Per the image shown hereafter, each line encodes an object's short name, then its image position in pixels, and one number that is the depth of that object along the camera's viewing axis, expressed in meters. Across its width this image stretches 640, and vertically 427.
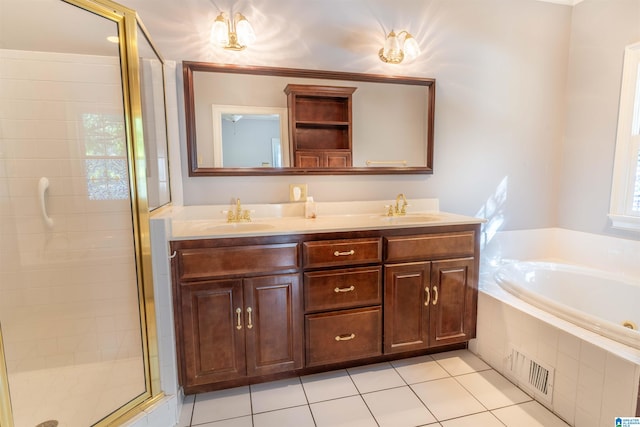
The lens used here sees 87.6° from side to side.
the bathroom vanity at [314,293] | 1.67
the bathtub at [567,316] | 1.41
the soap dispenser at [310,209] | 2.16
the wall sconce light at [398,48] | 2.17
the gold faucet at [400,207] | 2.32
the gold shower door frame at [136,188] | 1.43
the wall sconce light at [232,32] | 1.90
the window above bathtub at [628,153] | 2.18
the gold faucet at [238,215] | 2.07
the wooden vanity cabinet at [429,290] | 1.93
